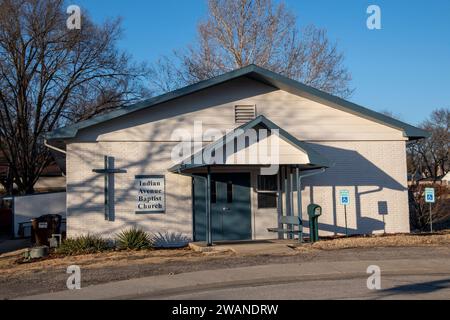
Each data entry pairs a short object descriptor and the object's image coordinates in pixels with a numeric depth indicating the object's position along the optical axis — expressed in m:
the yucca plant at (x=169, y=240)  17.08
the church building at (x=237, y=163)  16.53
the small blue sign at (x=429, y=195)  18.45
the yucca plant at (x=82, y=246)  15.63
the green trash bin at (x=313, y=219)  16.45
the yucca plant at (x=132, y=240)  16.16
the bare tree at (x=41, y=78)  30.42
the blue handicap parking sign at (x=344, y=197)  17.30
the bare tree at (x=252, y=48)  34.97
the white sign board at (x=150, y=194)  17.06
